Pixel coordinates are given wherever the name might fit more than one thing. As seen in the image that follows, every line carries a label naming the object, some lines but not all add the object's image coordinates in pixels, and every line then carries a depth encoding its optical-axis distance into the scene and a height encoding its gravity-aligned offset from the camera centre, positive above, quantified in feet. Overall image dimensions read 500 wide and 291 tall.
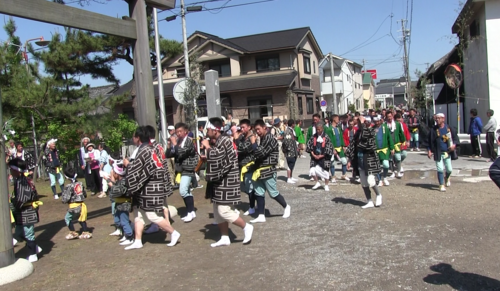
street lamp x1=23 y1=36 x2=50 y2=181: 50.06 +9.70
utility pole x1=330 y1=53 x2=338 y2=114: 101.50 +8.65
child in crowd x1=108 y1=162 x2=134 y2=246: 21.34 -3.39
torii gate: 18.26 +5.88
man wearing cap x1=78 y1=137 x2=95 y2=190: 39.20 -2.55
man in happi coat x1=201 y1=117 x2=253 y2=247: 19.84 -2.70
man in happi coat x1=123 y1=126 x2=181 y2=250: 19.71 -2.22
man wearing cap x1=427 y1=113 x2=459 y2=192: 29.78 -2.14
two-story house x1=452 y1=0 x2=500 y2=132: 52.24 +7.27
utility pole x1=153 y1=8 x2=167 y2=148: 45.78 +5.23
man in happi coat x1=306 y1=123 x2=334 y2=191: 32.37 -2.51
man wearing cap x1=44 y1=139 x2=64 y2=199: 39.45 -2.35
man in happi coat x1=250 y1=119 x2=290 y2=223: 23.85 -2.47
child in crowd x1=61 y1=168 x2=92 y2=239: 22.95 -3.76
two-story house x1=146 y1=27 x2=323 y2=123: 103.55 +13.33
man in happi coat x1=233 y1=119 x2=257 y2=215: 24.54 -1.69
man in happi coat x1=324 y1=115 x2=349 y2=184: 38.85 -1.96
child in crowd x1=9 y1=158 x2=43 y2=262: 19.63 -2.80
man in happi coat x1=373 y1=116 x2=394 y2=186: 33.91 -2.00
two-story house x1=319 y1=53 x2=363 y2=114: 152.97 +12.83
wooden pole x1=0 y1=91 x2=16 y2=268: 18.06 -3.36
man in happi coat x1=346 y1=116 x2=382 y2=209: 26.00 -2.51
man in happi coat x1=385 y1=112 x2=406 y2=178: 36.69 -1.86
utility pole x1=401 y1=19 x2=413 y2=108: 115.44 +12.79
